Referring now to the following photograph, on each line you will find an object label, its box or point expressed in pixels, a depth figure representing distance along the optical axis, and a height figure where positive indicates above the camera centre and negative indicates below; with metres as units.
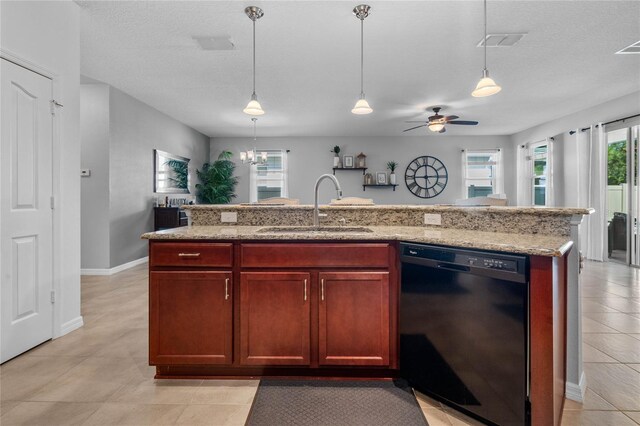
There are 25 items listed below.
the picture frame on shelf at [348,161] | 8.16 +1.27
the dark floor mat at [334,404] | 1.59 -1.03
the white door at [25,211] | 2.15 +0.00
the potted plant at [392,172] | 8.09 +0.99
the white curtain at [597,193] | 5.55 +0.31
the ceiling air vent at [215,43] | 3.29 +1.76
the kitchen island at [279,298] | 1.84 -0.50
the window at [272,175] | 8.34 +0.93
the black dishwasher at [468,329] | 1.39 -0.57
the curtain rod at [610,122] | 5.04 +1.50
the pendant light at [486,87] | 2.52 +0.98
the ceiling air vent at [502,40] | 3.22 +1.76
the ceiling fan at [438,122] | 5.36 +1.51
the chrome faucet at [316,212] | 2.18 -0.01
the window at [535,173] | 6.84 +0.87
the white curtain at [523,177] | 7.64 +0.82
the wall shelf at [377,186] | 8.13 +0.64
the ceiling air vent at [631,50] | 3.47 +1.79
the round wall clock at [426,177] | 8.27 +0.88
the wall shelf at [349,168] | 8.08 +1.08
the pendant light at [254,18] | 2.74 +1.70
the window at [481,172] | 8.31 +1.02
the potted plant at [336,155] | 8.06 +1.43
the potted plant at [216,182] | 7.30 +0.67
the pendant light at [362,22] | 2.74 +1.72
